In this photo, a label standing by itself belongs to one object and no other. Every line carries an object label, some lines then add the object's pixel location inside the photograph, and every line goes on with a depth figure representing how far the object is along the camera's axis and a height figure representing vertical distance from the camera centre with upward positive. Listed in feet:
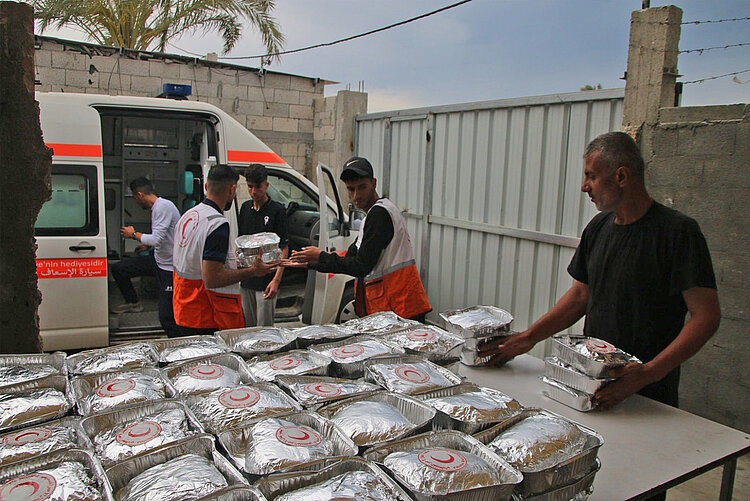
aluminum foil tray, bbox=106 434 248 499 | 4.28 -2.29
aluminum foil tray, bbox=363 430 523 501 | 4.19 -2.30
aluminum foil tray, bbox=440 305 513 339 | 8.23 -1.96
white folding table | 5.53 -2.78
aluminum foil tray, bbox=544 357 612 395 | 6.82 -2.30
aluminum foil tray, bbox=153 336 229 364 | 6.91 -2.19
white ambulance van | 15.25 -0.66
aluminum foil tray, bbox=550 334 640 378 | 6.73 -1.96
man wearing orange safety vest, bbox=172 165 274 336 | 10.49 -1.66
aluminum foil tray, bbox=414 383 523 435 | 5.45 -2.27
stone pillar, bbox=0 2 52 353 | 7.55 -0.04
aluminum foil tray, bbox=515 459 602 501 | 4.66 -2.55
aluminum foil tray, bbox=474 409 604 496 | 4.58 -2.35
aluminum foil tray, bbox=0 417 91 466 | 4.52 -2.30
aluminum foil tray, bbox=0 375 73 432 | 5.08 -2.24
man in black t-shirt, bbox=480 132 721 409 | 6.94 -1.07
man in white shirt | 17.03 -2.23
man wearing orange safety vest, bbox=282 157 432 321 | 11.41 -1.43
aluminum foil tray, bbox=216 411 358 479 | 4.66 -2.25
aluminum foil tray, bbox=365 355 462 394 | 6.26 -2.19
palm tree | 34.96 +11.17
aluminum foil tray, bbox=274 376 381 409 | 5.78 -2.22
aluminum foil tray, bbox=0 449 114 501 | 4.02 -2.28
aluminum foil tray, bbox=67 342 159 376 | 6.44 -2.21
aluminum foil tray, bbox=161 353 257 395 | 6.02 -2.20
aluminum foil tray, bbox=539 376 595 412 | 6.93 -2.58
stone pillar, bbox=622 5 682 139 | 12.56 +3.34
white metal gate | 15.19 +0.22
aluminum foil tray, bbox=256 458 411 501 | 4.13 -2.29
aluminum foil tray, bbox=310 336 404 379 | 6.75 -2.12
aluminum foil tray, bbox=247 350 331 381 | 6.48 -2.18
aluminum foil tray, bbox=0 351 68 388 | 5.93 -2.21
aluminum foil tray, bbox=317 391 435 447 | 5.32 -2.24
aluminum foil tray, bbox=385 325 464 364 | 7.46 -2.09
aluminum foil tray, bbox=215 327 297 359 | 7.23 -2.12
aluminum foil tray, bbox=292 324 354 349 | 7.61 -2.10
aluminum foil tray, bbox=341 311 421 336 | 8.26 -2.08
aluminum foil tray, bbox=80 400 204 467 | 4.68 -2.27
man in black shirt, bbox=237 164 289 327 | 15.44 -1.17
